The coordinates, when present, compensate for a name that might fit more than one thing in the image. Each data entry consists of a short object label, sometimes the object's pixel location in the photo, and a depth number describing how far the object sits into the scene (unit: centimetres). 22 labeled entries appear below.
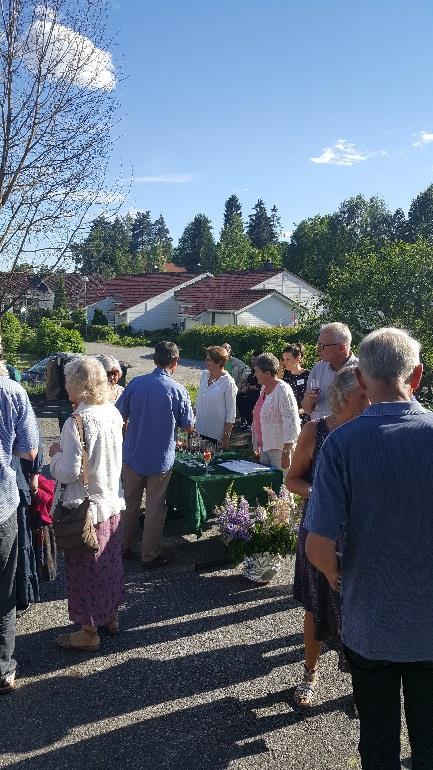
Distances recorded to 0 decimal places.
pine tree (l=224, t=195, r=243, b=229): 10450
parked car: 1666
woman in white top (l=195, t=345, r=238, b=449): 635
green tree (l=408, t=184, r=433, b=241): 7225
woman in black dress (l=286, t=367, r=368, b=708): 293
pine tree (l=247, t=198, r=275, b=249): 9912
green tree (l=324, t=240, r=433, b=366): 1437
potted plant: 496
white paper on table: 550
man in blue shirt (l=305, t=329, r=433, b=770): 192
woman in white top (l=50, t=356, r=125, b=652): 370
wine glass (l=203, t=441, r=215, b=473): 567
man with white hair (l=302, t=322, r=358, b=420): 486
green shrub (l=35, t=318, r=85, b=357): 2283
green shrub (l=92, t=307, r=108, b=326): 4656
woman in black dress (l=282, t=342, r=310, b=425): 755
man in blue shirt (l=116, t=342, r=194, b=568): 516
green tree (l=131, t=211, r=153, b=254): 14138
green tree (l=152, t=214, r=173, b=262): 14000
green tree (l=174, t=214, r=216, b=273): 8909
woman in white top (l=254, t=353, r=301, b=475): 552
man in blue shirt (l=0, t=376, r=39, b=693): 339
